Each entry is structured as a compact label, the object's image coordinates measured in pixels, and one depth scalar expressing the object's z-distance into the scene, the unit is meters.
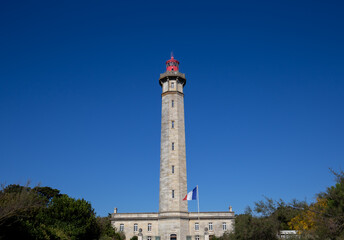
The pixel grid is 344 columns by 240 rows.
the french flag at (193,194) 40.41
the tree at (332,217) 18.08
